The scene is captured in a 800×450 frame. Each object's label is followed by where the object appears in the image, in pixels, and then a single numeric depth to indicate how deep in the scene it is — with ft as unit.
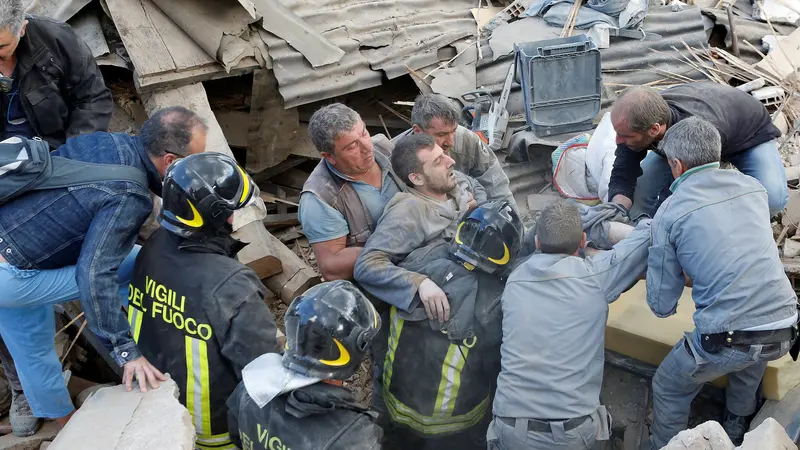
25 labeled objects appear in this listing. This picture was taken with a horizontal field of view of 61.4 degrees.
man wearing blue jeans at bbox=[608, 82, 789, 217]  12.87
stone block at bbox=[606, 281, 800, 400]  11.21
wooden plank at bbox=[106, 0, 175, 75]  15.93
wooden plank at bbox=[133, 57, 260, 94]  15.85
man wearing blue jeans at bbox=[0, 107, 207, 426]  9.50
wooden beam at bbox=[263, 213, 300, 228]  20.13
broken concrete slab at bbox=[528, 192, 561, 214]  16.80
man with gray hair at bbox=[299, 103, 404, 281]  11.89
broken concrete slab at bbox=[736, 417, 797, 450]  7.49
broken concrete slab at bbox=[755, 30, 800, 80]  19.57
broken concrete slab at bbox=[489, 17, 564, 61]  20.13
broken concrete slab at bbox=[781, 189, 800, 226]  16.48
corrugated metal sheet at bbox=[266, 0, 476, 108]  18.03
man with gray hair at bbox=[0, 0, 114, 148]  12.30
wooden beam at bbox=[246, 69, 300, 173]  18.17
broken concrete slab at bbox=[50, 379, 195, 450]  8.47
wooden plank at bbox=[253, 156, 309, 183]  21.04
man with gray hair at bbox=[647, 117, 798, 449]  9.68
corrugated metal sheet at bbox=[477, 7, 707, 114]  19.63
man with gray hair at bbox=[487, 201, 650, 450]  9.75
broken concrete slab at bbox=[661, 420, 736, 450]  7.64
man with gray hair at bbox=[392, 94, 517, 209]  13.30
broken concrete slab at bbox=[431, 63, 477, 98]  19.48
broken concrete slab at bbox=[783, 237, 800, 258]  15.75
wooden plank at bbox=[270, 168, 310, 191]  21.93
